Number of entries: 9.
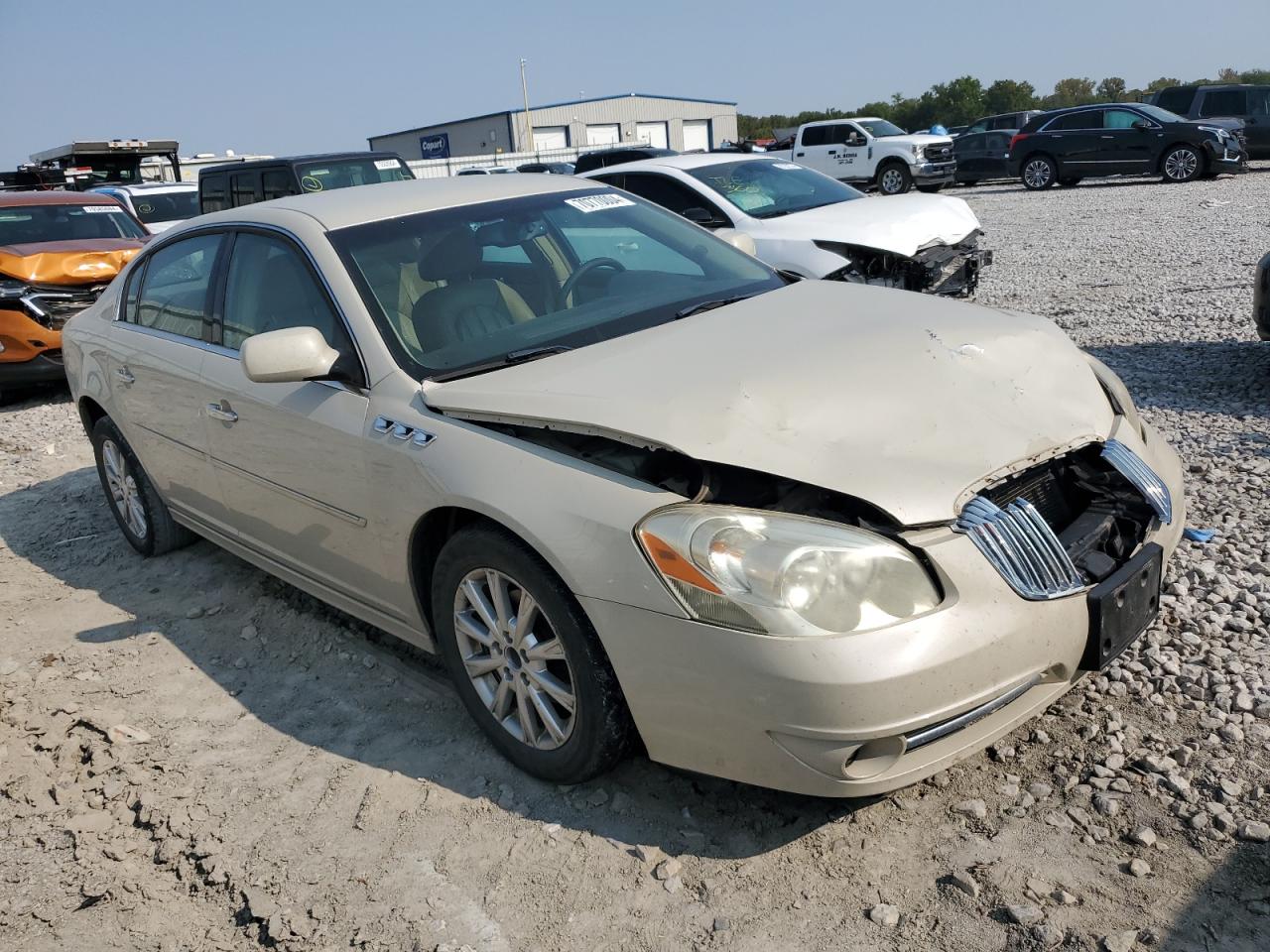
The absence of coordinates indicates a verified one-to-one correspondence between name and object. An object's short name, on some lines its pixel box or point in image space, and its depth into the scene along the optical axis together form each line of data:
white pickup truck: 23.62
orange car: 8.79
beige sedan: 2.43
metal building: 63.16
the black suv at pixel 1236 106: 21.62
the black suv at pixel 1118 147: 19.83
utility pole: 57.06
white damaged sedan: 8.22
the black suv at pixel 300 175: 12.23
